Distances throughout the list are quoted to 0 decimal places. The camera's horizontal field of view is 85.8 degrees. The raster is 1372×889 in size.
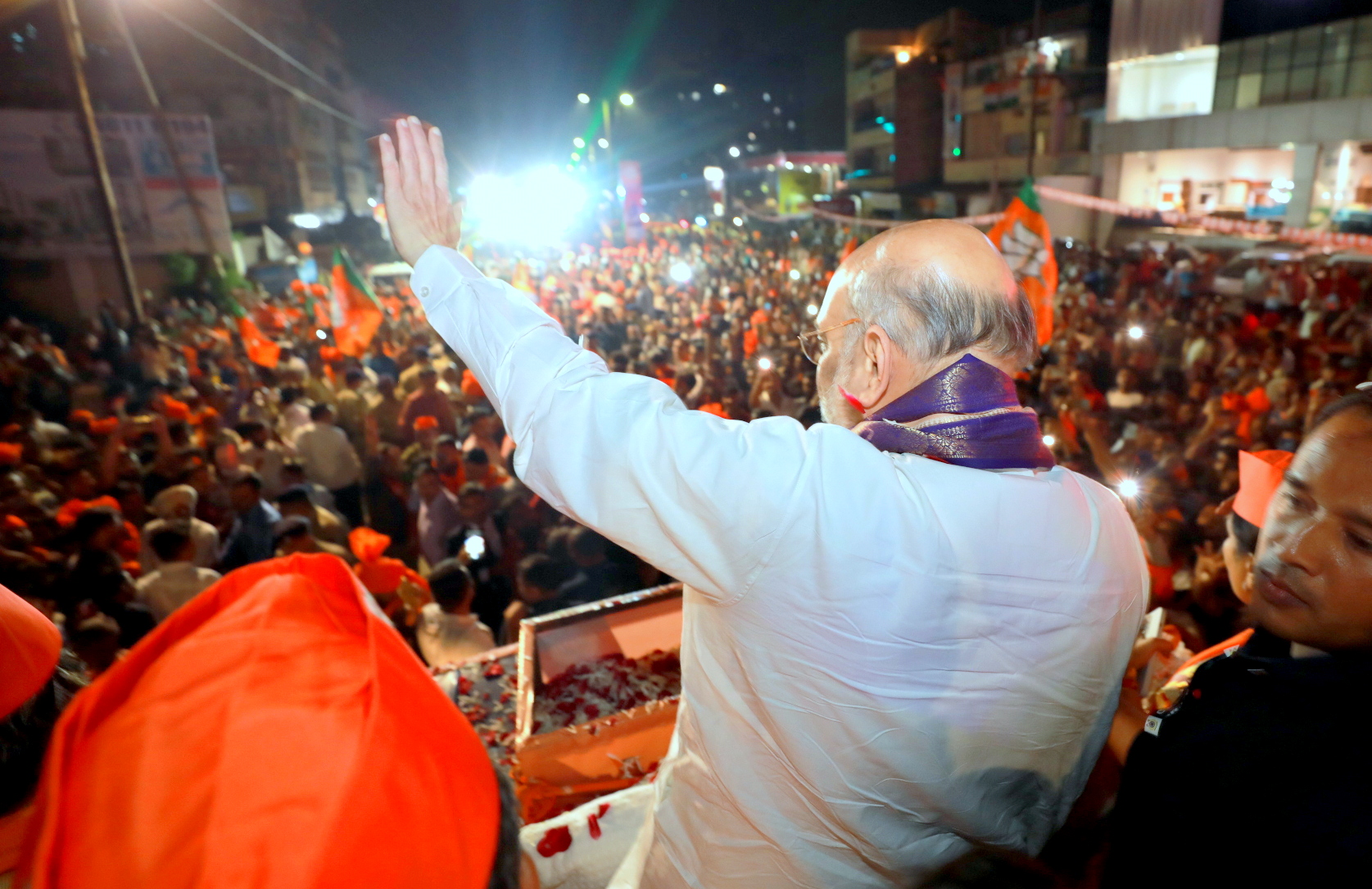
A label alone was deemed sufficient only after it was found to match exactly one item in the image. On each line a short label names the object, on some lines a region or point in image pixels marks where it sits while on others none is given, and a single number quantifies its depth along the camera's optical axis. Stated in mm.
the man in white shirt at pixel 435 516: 5207
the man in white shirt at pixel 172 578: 4012
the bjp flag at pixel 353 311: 8797
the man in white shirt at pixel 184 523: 4613
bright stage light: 33938
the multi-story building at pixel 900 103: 34906
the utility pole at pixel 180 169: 15447
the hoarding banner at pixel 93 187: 16969
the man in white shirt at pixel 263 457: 6059
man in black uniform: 1059
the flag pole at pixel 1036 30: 15266
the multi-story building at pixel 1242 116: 18594
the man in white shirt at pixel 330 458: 6145
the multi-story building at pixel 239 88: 20625
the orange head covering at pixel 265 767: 743
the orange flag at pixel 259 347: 9375
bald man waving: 1095
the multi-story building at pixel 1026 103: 27812
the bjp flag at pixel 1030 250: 6883
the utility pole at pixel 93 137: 10133
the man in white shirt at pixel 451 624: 3764
